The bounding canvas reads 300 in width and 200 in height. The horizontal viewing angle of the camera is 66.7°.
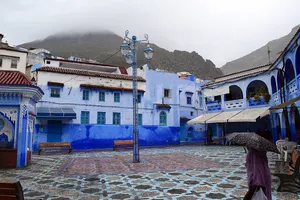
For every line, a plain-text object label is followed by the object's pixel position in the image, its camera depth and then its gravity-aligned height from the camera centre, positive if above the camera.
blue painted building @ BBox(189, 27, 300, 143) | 13.59 +2.40
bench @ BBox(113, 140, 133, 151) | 18.70 -1.01
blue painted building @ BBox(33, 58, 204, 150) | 18.05 +2.10
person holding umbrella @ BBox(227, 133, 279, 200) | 3.69 -0.65
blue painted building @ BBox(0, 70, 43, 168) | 9.64 +0.59
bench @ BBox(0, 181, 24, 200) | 3.11 -0.79
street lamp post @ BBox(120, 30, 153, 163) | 10.59 +3.60
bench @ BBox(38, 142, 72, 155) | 15.60 -0.91
